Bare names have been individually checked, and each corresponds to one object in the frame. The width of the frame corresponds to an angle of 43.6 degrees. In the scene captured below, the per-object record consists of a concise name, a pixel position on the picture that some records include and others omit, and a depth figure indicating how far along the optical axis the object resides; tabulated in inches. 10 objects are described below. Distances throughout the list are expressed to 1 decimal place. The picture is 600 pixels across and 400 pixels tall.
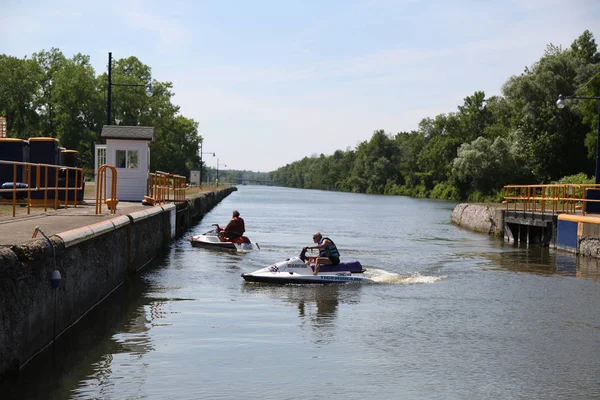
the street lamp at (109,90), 1295.0
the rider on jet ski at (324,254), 807.7
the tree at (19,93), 3398.1
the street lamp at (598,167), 1216.2
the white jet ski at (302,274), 796.6
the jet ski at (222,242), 1127.0
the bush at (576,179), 2169.2
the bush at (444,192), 4664.1
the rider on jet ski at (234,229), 1138.7
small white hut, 1273.4
